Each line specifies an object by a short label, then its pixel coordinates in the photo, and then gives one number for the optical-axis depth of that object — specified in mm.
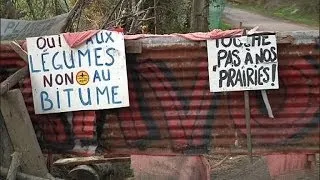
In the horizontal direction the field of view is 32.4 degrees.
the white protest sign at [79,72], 4547
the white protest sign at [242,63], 4337
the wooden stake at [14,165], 4500
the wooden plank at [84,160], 5496
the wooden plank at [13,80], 4391
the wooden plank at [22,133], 4457
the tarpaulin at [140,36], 4375
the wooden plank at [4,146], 4637
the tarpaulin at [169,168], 5129
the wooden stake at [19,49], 4664
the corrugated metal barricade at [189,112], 4391
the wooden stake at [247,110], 4426
